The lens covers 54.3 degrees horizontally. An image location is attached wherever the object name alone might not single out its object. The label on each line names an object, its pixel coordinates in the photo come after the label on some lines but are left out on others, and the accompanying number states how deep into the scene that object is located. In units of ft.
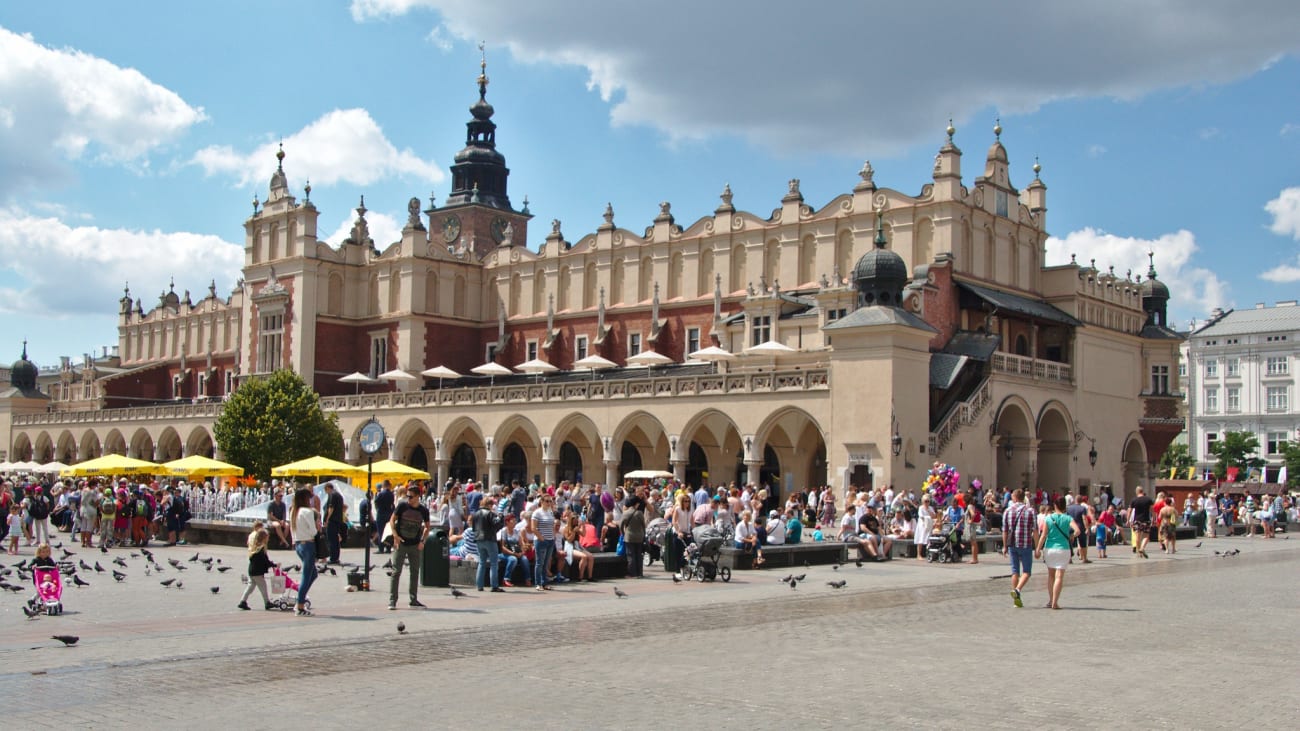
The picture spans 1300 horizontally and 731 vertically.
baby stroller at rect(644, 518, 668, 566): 80.28
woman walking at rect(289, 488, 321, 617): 51.42
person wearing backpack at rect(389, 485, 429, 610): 54.13
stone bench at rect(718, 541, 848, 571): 78.33
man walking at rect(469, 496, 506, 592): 61.77
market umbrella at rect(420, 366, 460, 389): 185.68
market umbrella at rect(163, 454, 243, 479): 128.67
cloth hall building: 133.49
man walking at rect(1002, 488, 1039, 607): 57.88
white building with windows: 295.28
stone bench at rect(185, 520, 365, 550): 95.76
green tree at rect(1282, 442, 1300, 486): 262.06
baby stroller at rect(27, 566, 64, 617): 50.29
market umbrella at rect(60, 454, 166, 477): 129.39
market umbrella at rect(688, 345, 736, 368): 150.41
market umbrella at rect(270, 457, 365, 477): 111.04
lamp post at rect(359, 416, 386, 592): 67.36
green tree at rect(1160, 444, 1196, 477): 307.17
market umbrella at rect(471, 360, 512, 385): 182.72
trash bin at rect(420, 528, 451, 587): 63.98
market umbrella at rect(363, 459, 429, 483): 112.47
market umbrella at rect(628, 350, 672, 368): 165.27
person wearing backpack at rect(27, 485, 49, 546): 92.09
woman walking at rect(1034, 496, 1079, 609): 56.18
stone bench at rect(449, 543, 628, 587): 65.62
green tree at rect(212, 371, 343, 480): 167.22
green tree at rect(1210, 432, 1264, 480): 275.18
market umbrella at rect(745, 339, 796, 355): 145.48
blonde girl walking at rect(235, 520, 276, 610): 52.31
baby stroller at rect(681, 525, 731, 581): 71.20
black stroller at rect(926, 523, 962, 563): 86.89
